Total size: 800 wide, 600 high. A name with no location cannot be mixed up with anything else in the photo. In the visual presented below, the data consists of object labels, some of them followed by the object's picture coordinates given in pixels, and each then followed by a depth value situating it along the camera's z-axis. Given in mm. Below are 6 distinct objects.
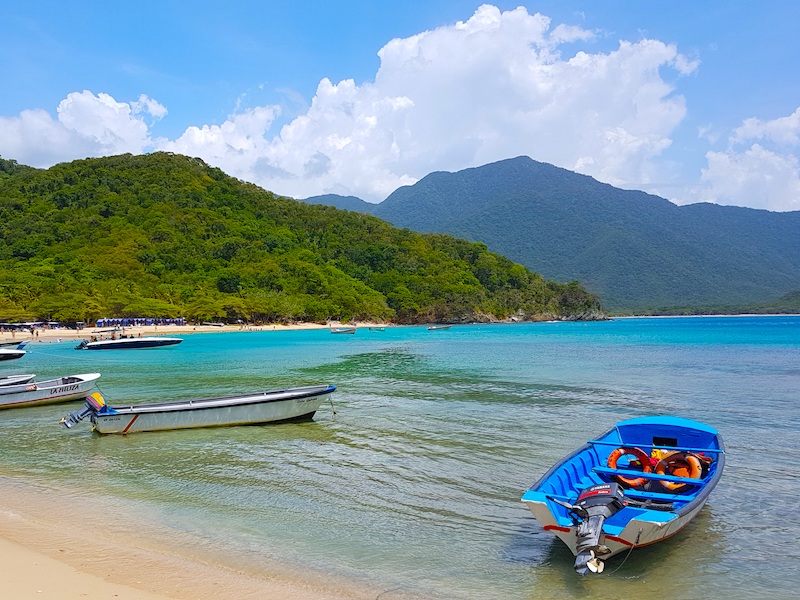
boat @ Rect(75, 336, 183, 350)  54750
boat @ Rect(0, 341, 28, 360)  38700
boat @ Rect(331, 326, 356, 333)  94175
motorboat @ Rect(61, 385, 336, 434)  15094
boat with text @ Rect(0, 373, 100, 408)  19375
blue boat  6699
